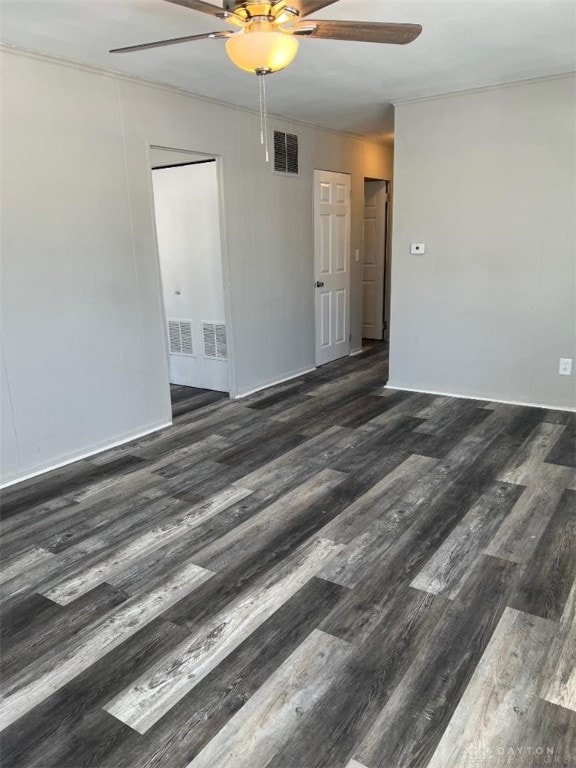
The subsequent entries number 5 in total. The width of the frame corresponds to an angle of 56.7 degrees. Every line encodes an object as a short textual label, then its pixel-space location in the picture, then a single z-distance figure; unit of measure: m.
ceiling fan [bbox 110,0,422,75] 1.99
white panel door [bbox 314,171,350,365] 5.82
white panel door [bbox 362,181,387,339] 7.06
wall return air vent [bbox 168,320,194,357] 5.34
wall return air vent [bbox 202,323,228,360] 5.03
